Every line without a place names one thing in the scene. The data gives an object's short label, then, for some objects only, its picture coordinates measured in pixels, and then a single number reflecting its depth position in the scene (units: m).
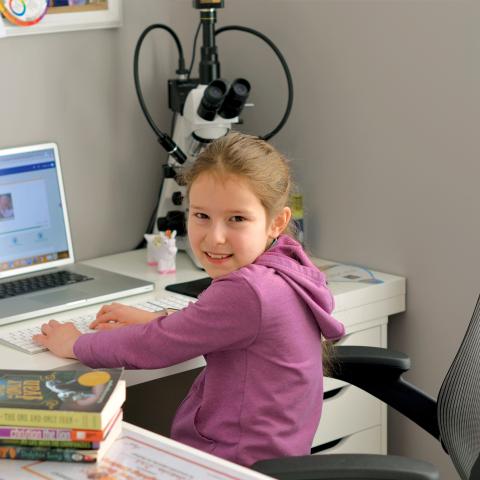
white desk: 2.55
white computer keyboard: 2.25
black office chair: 1.91
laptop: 2.51
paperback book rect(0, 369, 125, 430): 1.84
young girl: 2.08
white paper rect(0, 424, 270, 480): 1.80
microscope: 2.61
